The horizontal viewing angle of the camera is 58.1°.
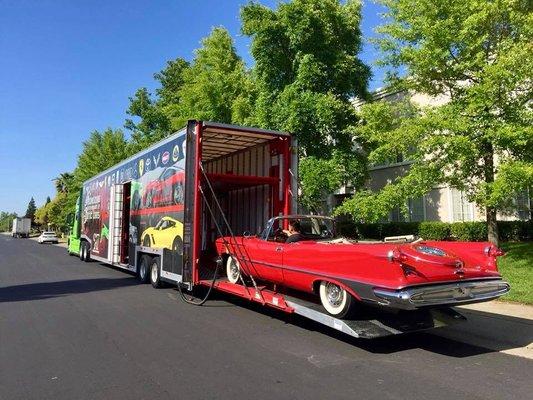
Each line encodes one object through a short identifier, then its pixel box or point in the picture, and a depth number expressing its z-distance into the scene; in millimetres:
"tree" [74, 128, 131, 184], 42656
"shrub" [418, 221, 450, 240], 19203
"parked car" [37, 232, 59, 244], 51778
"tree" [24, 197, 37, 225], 146475
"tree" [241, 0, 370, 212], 17016
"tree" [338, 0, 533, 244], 11031
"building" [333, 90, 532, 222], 18641
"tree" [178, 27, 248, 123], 22344
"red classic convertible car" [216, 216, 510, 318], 5531
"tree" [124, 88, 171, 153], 35003
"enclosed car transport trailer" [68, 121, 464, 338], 7094
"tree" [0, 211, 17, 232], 183200
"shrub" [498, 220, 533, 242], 17422
